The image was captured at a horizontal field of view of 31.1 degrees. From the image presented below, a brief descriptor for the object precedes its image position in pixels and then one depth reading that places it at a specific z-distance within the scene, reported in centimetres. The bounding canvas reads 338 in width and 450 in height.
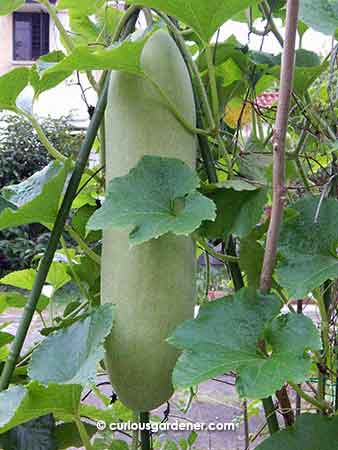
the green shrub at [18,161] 478
